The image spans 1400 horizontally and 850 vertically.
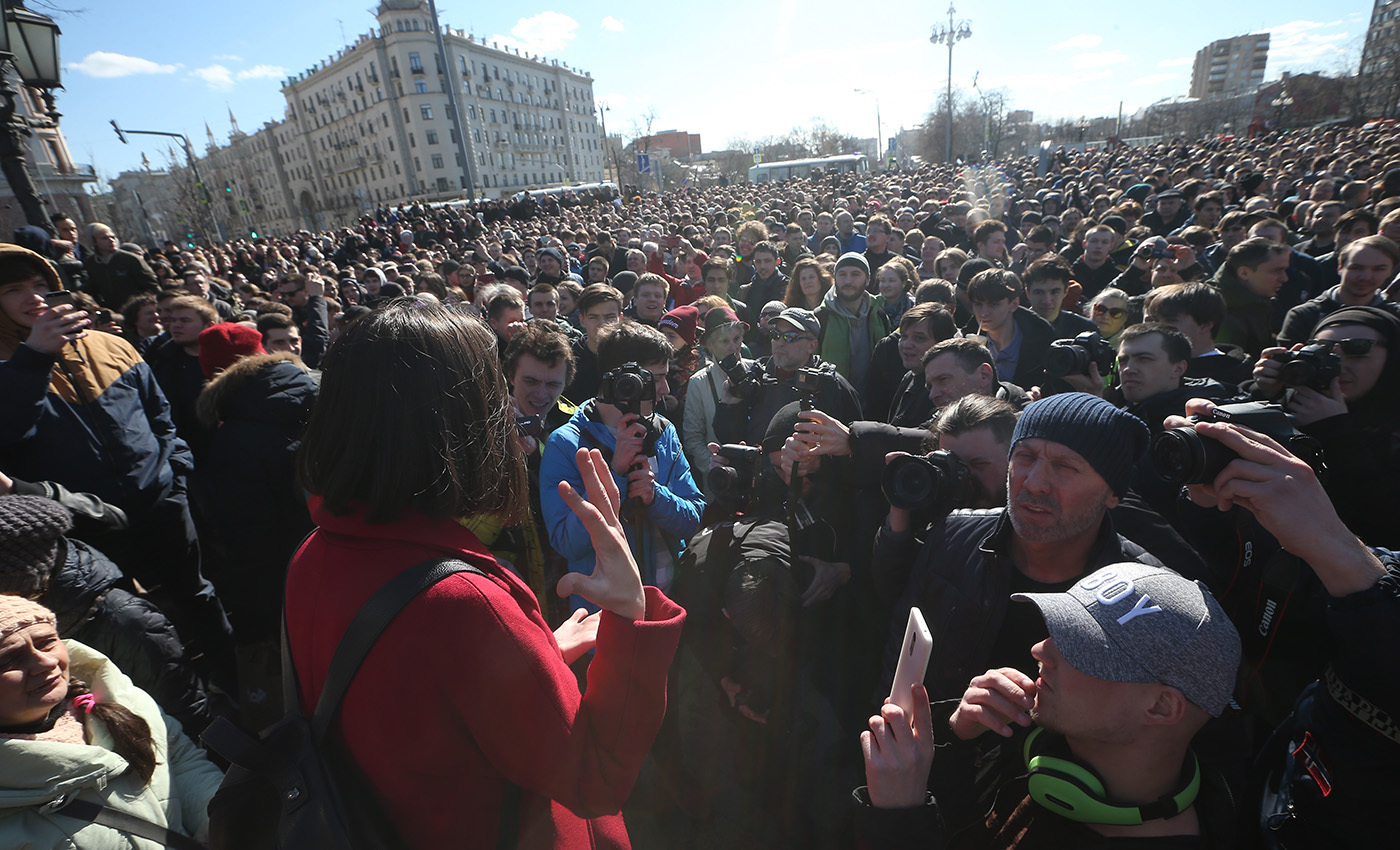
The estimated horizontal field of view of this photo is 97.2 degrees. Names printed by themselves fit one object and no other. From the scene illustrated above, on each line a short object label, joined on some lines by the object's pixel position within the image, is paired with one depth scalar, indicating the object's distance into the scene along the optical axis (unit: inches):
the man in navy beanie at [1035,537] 72.6
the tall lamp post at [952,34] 1498.5
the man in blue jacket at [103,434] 109.3
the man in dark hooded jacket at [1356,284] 150.0
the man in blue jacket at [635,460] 91.7
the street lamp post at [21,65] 170.9
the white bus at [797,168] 1786.8
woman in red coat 40.7
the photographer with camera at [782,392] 136.3
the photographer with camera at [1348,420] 88.3
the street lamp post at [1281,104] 1307.8
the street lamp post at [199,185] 1163.9
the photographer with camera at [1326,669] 50.8
